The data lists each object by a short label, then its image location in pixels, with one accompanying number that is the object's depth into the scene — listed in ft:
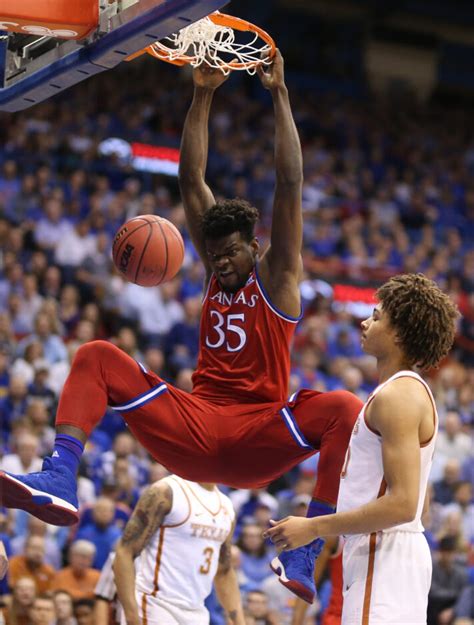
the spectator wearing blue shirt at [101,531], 28.35
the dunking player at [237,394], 15.46
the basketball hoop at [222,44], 17.47
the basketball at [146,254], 18.02
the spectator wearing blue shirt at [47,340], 36.24
